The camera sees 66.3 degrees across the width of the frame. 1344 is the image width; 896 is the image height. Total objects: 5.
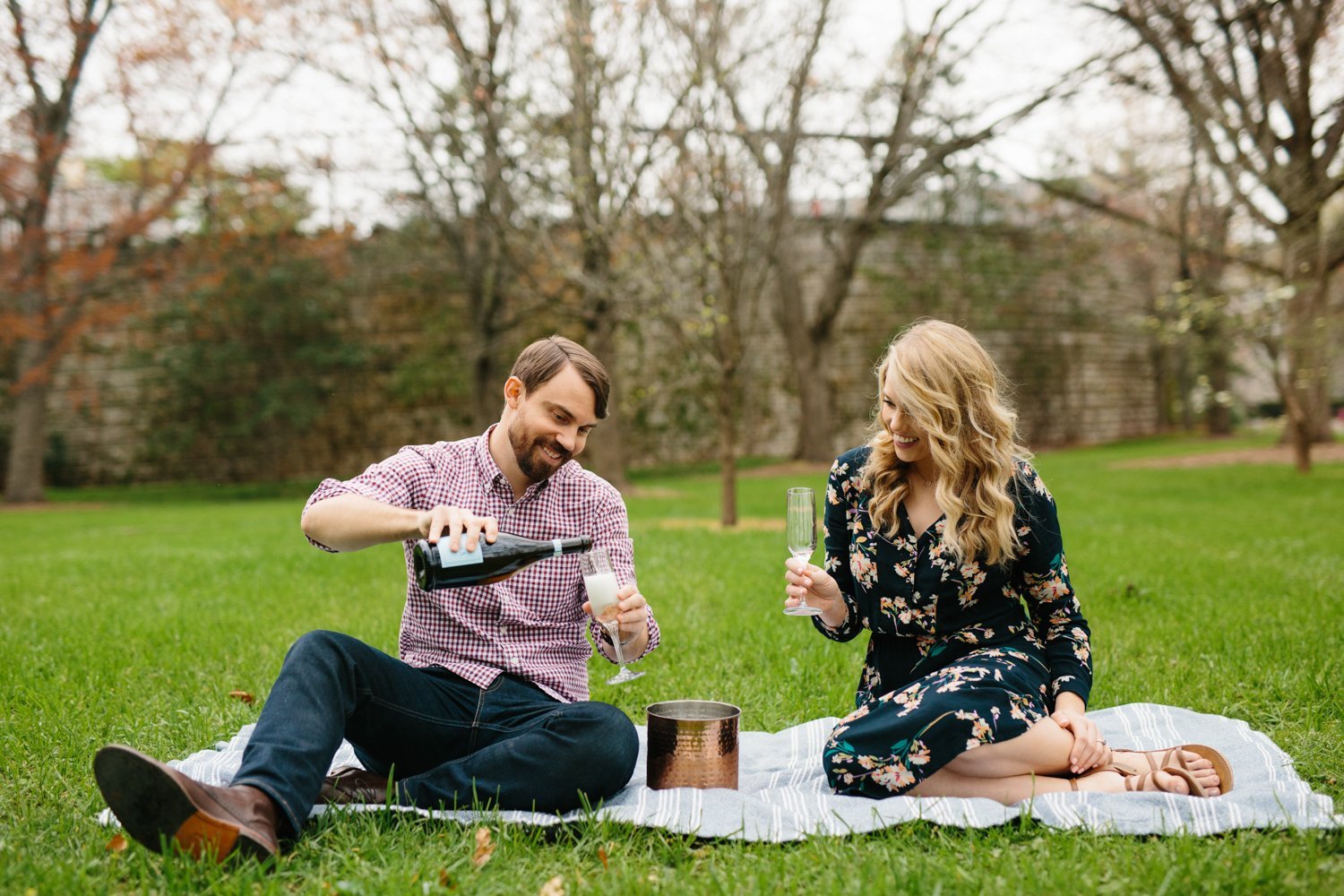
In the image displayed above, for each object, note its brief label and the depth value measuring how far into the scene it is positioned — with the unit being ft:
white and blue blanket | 8.67
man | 8.34
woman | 9.51
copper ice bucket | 9.66
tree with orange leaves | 53.11
